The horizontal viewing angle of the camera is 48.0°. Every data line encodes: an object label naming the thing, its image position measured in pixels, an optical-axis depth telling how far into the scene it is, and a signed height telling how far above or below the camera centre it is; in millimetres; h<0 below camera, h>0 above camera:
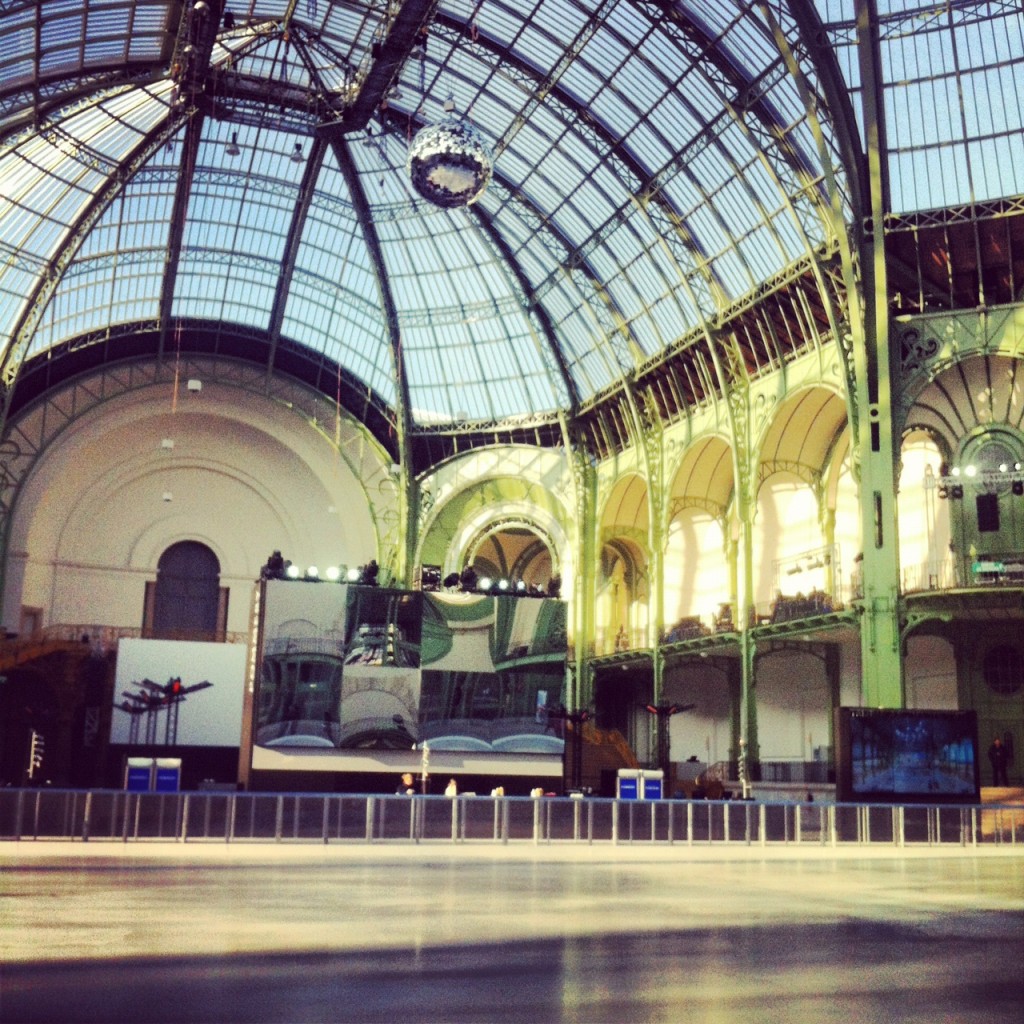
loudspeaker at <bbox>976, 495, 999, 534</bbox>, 40156 +7902
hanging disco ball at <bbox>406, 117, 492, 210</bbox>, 25047 +12253
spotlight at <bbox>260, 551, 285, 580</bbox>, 44125 +5979
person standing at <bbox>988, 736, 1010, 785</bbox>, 37281 -523
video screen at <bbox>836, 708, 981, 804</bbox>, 28562 -385
